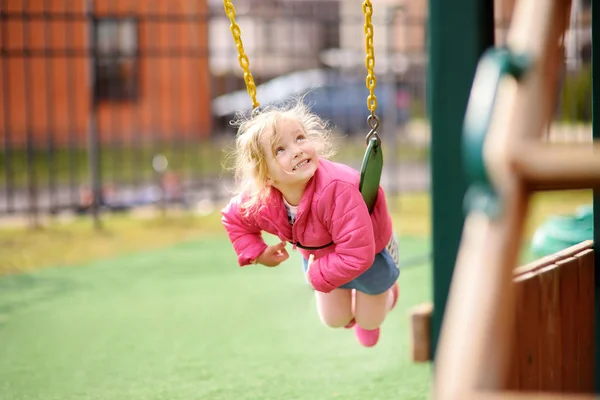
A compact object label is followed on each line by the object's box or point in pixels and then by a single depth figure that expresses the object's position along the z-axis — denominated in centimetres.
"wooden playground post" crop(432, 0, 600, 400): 143
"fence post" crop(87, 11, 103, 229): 913
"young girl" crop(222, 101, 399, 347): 298
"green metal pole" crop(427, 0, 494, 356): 185
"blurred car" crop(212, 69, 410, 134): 1394
